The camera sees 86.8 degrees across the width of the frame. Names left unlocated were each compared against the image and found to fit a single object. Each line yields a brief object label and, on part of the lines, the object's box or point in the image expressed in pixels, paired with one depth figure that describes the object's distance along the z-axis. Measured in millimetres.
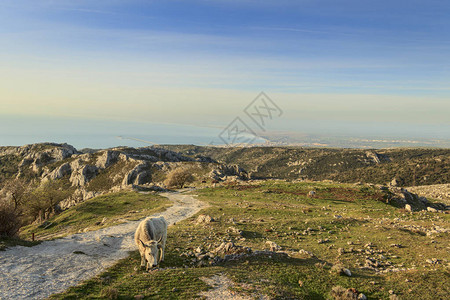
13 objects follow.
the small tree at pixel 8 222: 23156
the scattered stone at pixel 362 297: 14114
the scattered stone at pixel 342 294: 14138
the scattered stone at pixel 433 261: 18344
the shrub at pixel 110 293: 12750
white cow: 17469
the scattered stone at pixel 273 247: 22539
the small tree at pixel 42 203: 56719
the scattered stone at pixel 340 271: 17266
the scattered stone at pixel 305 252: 21431
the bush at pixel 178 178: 76894
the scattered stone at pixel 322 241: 25200
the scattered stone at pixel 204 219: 34241
